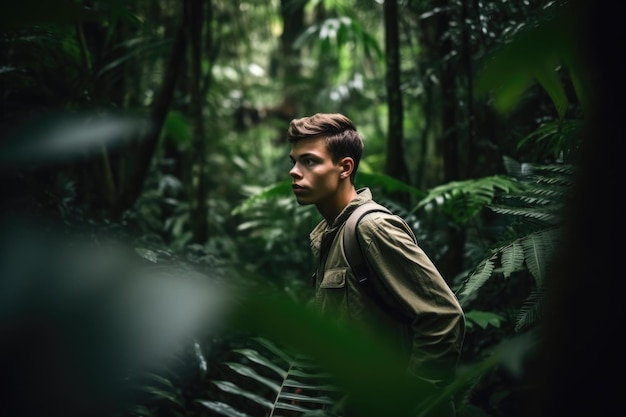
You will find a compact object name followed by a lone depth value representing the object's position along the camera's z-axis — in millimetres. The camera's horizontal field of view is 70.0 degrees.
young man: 1443
